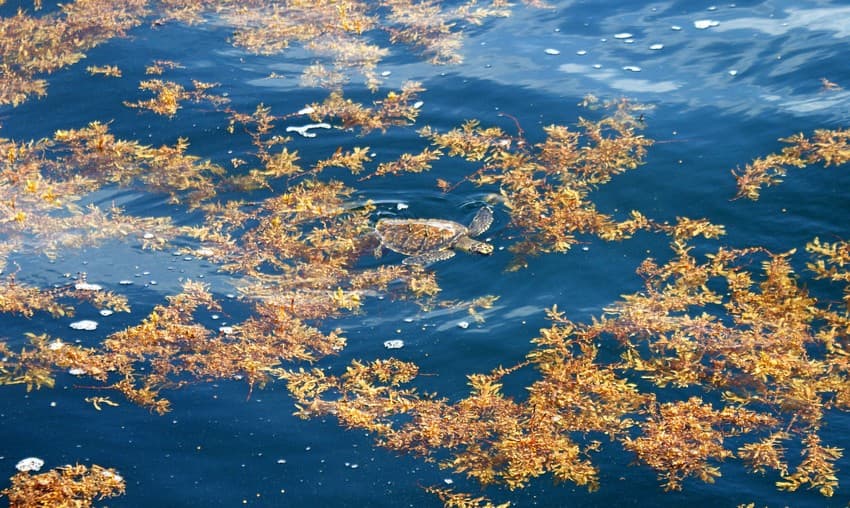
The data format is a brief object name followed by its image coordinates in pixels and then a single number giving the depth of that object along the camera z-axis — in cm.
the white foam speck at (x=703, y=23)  764
